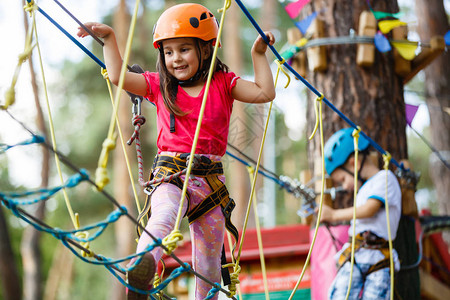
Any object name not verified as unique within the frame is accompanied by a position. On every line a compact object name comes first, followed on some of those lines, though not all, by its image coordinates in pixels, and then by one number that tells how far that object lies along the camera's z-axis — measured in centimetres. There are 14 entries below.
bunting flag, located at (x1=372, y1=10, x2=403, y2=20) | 948
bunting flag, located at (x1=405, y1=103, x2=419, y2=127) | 975
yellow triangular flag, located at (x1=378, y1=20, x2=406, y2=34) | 922
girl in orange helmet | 521
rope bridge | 382
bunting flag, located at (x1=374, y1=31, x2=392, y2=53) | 921
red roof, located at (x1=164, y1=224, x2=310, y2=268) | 1067
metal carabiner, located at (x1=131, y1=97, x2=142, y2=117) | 544
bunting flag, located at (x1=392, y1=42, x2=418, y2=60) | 936
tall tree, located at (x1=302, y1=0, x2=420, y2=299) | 917
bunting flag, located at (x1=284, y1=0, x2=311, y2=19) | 958
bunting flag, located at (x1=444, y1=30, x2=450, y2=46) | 946
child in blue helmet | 769
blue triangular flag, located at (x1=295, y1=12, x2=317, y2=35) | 983
